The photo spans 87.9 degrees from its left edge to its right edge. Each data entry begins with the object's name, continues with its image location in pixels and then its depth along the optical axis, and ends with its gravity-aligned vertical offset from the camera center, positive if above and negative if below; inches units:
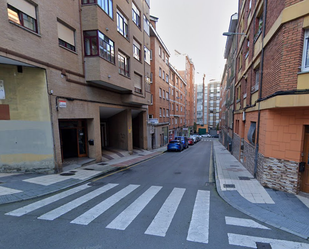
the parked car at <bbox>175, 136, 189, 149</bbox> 903.7 -146.1
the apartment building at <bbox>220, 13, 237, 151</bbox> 650.6 +287.5
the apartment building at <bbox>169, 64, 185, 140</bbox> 1293.1 +94.5
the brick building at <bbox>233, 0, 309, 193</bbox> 201.0 +19.7
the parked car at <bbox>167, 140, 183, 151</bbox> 781.1 -149.8
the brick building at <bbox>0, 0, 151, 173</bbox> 279.9 +88.7
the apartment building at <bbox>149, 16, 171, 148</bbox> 910.4 +153.7
